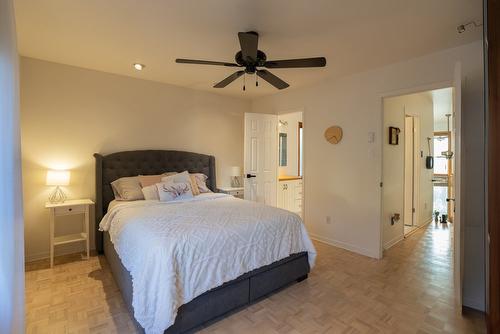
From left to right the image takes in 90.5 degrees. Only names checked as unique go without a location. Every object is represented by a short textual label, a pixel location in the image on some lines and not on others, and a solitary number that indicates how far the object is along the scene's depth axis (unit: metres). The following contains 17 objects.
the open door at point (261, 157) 4.52
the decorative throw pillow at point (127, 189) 3.35
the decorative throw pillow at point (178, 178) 3.50
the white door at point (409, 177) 4.73
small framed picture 3.77
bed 1.96
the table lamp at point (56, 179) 3.08
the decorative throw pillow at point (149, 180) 3.51
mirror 6.22
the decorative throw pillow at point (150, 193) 3.36
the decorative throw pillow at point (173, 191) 3.26
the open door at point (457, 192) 2.03
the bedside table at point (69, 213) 3.03
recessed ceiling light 3.29
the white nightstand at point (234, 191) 4.63
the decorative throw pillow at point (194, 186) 3.76
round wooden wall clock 3.74
